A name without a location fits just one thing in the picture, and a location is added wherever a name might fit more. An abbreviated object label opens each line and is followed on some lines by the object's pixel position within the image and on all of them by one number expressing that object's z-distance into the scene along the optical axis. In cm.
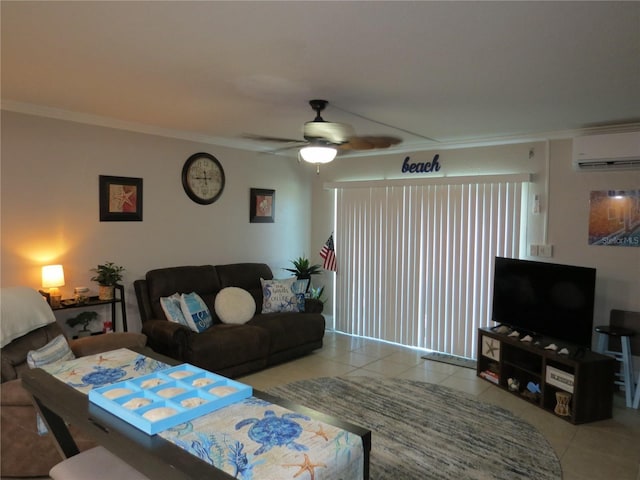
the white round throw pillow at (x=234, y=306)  466
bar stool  372
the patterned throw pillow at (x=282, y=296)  511
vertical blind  483
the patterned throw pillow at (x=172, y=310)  423
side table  378
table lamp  375
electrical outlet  448
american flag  602
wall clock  500
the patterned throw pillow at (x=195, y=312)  430
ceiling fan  322
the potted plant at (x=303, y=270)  590
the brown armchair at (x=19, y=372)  253
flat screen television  371
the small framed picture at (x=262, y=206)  573
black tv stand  346
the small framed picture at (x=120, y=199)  430
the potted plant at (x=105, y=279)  412
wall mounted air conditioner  378
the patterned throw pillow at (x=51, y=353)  268
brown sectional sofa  396
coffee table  132
